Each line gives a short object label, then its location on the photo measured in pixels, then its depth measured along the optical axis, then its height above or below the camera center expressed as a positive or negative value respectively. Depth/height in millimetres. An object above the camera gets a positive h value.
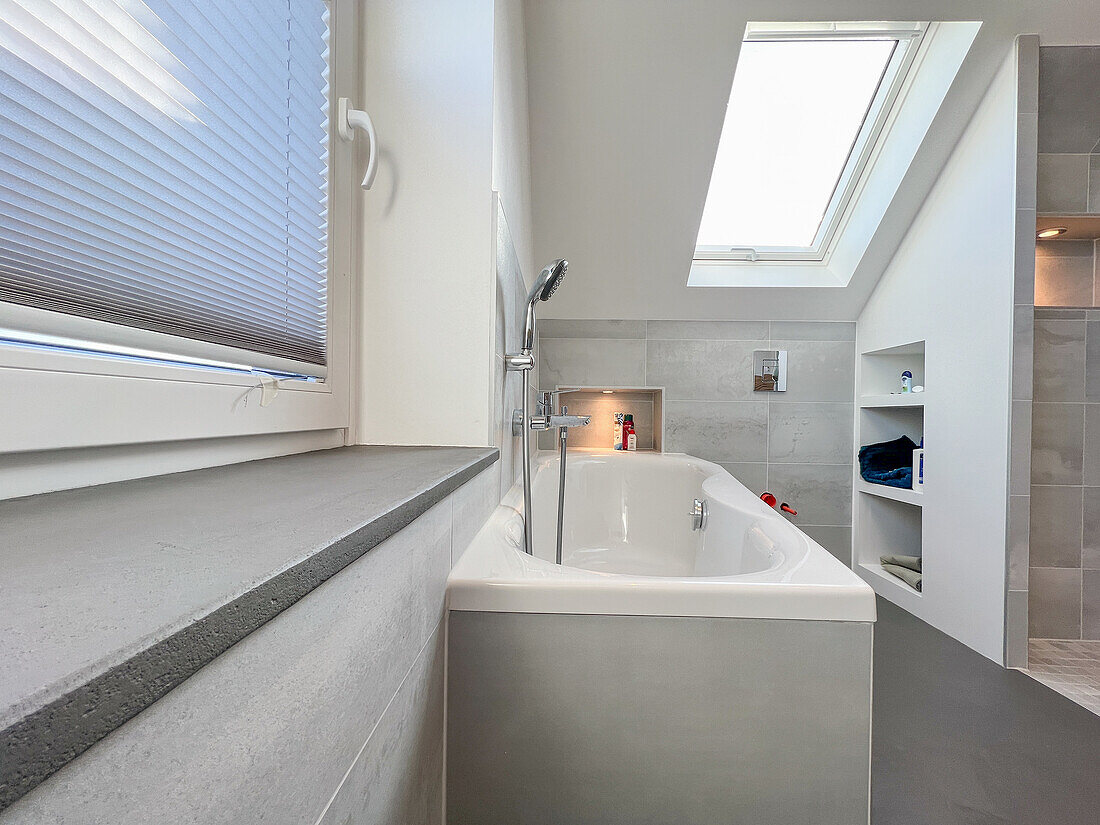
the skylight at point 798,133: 2150 +1192
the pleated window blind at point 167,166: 501 +264
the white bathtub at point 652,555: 781 -256
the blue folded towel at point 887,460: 2601 -198
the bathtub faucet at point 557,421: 1830 -30
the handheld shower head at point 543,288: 1455 +320
